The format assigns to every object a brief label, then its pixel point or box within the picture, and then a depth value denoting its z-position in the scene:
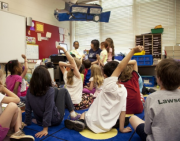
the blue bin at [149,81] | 4.45
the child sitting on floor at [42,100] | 1.40
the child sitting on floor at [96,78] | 2.46
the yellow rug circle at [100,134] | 1.33
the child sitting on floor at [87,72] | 3.23
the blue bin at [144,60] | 4.33
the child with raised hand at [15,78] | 2.07
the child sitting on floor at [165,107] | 0.85
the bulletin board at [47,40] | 4.58
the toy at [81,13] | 4.50
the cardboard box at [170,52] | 4.33
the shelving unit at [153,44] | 4.58
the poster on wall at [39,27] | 4.72
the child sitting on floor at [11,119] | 1.16
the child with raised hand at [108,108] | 1.34
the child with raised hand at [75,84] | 2.00
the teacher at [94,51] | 3.89
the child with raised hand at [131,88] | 1.85
